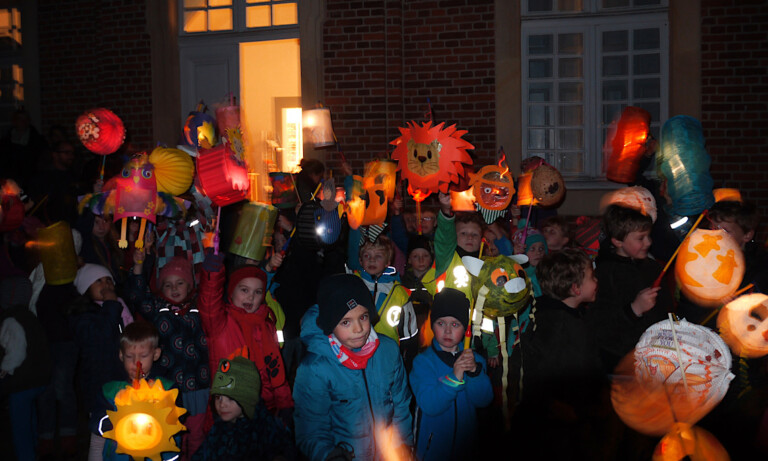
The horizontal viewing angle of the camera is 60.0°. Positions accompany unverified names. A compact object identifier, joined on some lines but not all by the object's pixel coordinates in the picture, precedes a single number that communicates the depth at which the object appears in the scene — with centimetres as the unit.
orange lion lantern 427
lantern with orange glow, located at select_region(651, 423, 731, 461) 287
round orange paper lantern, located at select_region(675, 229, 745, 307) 330
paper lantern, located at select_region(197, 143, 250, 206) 398
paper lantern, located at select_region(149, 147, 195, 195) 411
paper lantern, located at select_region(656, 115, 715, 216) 385
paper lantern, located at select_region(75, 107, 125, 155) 479
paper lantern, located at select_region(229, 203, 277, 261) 419
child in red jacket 364
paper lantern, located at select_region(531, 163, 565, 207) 508
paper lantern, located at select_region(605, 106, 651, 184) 468
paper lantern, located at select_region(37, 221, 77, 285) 438
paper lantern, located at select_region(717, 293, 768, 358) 317
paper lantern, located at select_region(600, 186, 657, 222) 410
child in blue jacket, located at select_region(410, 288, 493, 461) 318
